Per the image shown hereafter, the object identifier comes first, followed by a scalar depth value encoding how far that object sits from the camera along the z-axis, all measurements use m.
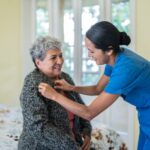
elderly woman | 1.78
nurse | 1.69
